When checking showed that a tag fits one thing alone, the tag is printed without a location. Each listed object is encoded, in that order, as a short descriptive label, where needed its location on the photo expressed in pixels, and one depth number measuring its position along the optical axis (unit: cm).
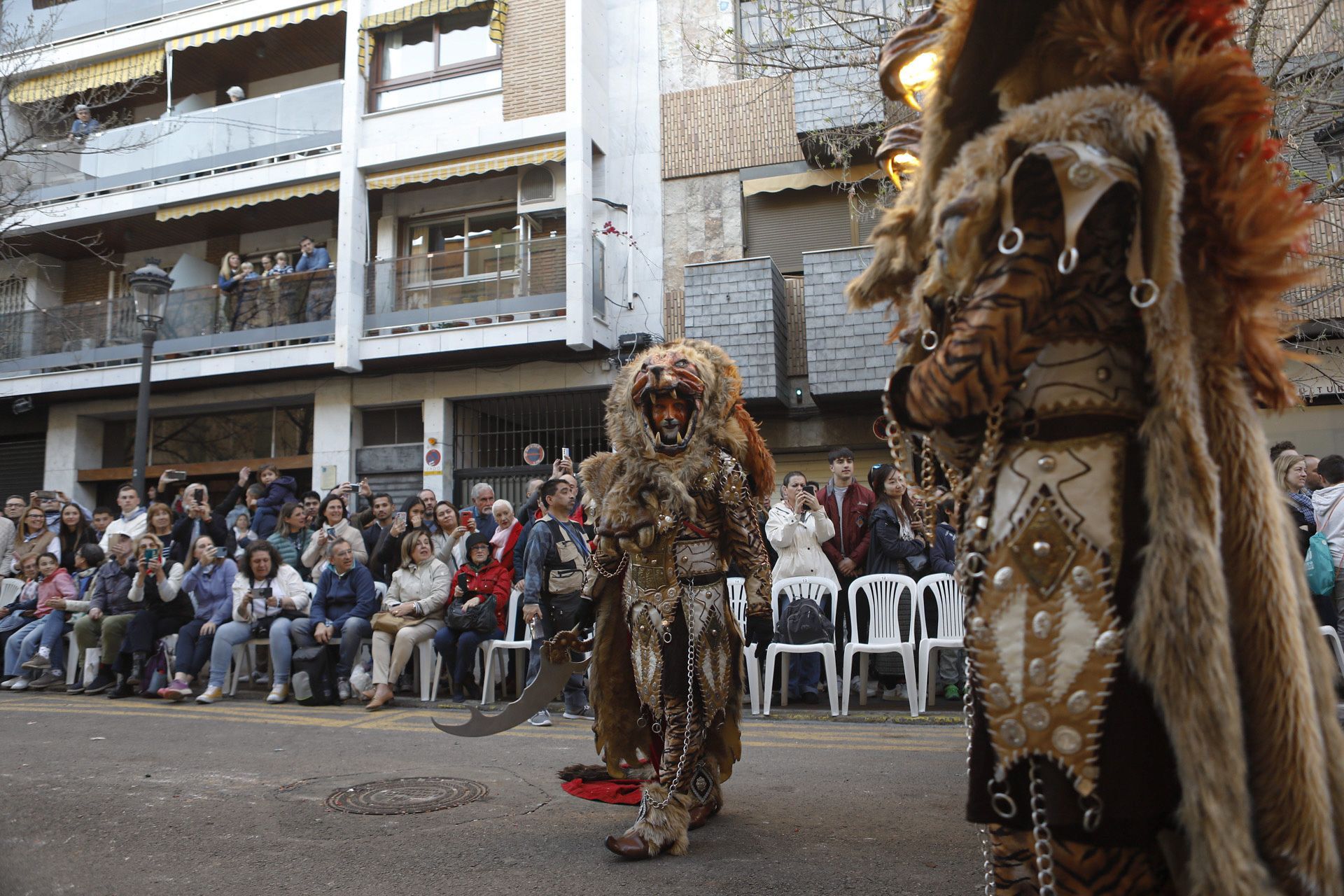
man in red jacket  848
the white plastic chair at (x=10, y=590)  1130
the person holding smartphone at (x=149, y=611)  966
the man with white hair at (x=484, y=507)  995
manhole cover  464
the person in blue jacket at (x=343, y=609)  905
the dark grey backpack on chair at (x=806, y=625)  750
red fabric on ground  460
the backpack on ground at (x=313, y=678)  891
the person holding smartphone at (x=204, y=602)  957
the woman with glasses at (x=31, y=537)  1156
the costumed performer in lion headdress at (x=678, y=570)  411
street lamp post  1215
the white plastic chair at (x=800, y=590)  798
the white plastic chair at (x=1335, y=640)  658
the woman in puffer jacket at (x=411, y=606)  880
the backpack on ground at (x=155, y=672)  973
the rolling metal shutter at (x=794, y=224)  1552
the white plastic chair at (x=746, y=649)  743
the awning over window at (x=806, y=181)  1512
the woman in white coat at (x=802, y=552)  826
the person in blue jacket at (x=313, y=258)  1720
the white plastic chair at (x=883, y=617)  750
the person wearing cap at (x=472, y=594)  876
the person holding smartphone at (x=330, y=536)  1016
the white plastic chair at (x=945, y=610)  746
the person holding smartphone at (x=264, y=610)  916
